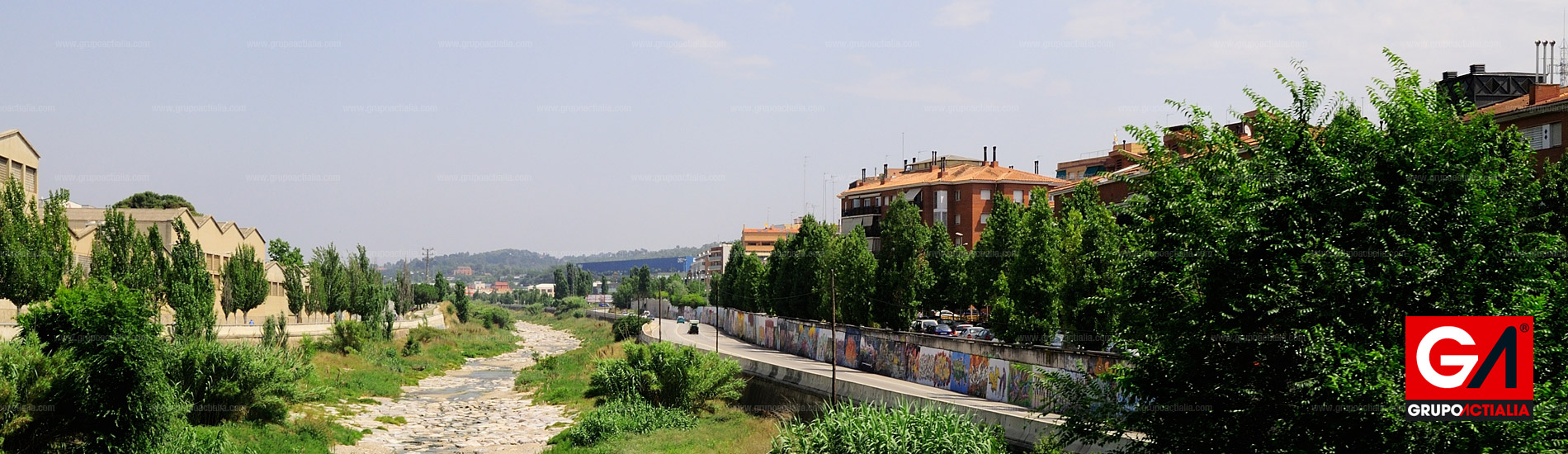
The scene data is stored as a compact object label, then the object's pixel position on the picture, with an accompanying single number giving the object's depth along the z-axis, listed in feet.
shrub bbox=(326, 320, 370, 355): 234.17
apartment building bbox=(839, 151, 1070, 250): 308.40
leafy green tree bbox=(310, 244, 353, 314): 298.97
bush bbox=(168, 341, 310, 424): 128.57
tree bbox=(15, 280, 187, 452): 92.89
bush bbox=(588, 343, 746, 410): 156.04
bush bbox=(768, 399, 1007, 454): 79.87
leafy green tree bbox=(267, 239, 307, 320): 271.49
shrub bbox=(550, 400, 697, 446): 134.31
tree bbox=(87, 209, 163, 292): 164.55
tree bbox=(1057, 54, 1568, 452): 50.01
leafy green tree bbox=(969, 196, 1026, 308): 169.78
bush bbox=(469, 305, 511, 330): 480.64
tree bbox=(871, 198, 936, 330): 192.85
